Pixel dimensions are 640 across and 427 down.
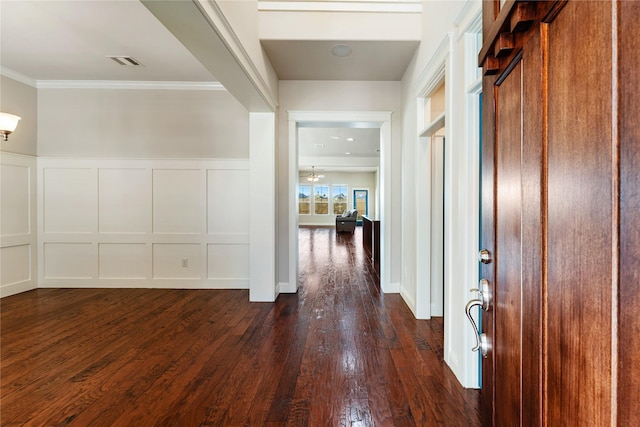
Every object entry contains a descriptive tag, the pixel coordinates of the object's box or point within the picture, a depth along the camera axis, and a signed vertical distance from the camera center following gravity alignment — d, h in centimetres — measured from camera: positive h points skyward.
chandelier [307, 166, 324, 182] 1257 +170
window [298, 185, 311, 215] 1464 +62
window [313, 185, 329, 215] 1459 +64
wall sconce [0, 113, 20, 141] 328 +100
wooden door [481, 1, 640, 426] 38 +0
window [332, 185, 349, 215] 1456 +71
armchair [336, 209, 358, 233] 1101 -44
